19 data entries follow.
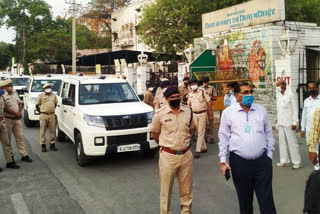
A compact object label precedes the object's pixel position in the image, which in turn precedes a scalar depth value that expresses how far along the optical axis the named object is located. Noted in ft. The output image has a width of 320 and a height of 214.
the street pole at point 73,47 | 82.99
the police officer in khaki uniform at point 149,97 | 35.09
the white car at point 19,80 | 67.59
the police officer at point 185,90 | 33.33
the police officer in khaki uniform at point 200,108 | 27.96
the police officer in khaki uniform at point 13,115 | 25.57
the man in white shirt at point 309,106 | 20.39
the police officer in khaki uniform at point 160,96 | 30.37
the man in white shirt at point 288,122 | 23.16
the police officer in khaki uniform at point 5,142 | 24.63
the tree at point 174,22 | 70.33
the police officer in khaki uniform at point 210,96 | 32.01
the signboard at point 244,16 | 42.45
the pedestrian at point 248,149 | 12.74
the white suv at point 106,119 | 23.64
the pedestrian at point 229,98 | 31.48
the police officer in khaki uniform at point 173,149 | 14.33
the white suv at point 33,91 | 42.52
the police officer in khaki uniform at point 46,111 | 29.94
